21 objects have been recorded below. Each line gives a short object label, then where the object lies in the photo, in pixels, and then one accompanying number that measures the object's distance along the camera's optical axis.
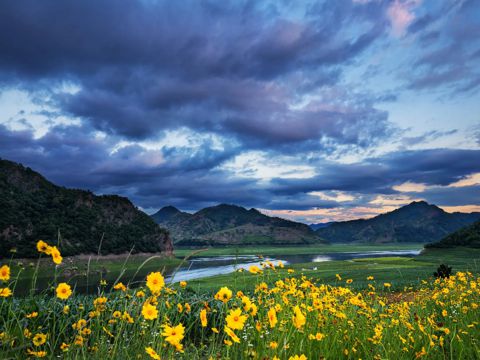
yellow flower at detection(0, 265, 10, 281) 3.14
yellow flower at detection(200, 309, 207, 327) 2.74
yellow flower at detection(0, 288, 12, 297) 3.42
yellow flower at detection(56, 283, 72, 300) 3.22
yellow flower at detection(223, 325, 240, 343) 2.53
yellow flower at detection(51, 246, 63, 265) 2.88
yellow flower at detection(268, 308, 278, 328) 2.83
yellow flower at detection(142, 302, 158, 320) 3.12
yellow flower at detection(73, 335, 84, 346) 3.36
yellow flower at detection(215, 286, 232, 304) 3.14
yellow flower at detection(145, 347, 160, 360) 2.37
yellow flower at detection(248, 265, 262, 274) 4.41
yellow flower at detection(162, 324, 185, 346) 2.52
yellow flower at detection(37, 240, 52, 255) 2.95
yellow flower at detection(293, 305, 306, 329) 2.69
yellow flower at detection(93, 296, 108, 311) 3.93
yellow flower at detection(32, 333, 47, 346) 3.52
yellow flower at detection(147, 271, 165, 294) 3.14
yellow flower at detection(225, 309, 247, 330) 2.76
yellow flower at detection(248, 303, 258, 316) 3.19
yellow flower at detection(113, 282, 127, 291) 4.38
